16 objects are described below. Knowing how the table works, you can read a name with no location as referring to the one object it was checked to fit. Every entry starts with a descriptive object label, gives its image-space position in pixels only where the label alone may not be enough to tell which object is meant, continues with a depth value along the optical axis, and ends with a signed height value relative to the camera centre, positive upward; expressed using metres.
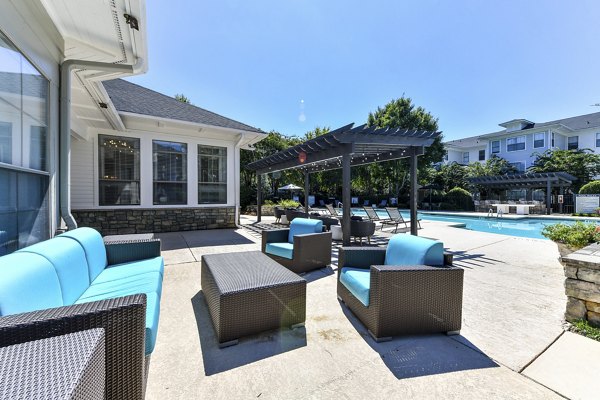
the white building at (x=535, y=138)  23.47 +6.21
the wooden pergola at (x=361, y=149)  5.89 +1.43
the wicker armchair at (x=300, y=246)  4.13 -0.81
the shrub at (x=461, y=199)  21.56 +0.08
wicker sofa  1.25 -0.64
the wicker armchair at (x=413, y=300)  2.30 -0.94
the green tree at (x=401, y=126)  19.91 +5.83
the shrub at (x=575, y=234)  3.91 -0.55
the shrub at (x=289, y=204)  13.40 -0.25
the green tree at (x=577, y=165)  19.83 +2.87
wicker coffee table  2.25 -0.96
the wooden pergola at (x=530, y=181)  17.35 +1.45
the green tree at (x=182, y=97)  21.92 +8.95
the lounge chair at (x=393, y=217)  8.70 -0.61
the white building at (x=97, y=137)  2.80 +1.38
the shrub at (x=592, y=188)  17.17 +0.86
